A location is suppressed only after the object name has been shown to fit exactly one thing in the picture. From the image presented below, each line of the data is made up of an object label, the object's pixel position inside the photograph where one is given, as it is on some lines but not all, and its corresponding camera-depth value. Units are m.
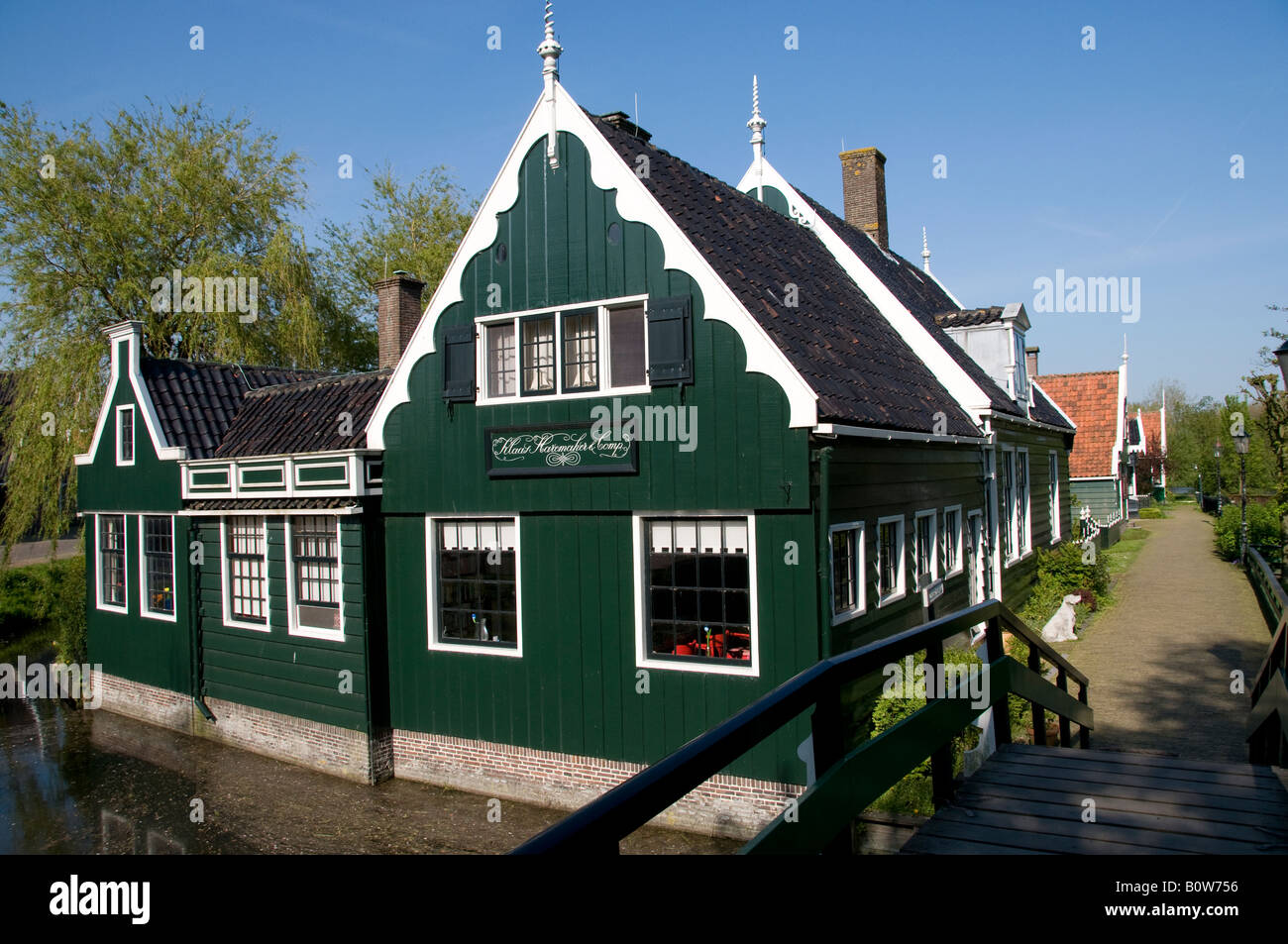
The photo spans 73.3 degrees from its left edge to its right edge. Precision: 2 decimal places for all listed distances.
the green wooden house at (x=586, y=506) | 9.88
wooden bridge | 2.48
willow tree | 21.42
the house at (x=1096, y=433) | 35.56
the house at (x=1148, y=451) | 56.09
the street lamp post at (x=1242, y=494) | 24.20
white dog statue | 16.98
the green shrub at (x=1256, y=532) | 25.94
